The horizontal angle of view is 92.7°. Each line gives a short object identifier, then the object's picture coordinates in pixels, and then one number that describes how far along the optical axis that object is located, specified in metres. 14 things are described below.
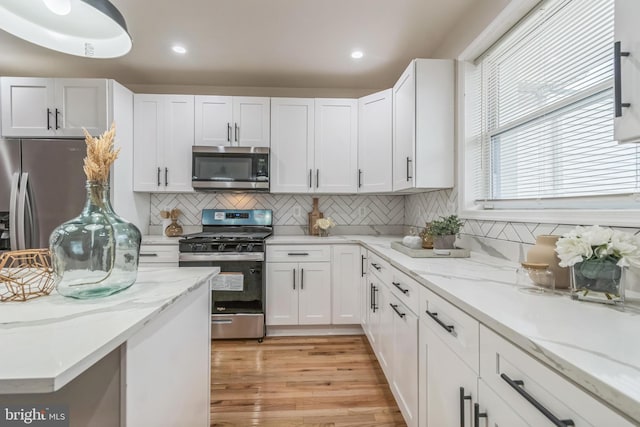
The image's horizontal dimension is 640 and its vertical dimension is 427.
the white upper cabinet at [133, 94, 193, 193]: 3.09
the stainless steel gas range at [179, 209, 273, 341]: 2.76
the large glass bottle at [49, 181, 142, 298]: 0.92
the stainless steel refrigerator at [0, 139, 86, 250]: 2.61
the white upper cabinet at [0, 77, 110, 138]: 2.76
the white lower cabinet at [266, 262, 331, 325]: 2.88
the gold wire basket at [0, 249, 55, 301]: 0.93
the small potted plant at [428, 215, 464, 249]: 1.92
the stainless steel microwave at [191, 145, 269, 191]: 3.02
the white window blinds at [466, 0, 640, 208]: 1.25
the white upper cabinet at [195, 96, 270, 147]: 3.13
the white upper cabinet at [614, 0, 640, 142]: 0.81
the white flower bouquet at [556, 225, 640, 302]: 0.92
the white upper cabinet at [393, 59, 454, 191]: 2.34
